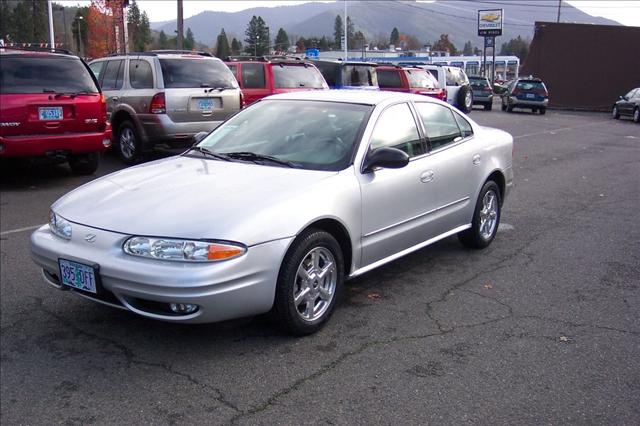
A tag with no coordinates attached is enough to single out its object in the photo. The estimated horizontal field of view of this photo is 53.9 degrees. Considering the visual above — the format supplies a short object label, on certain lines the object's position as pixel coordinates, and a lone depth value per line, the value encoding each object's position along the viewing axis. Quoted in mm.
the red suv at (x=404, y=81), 17641
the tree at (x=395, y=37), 154125
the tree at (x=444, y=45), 125000
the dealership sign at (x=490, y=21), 48141
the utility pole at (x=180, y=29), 23705
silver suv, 9750
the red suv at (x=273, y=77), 12586
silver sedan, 3482
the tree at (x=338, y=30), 137712
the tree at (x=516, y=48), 127625
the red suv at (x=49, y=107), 8047
